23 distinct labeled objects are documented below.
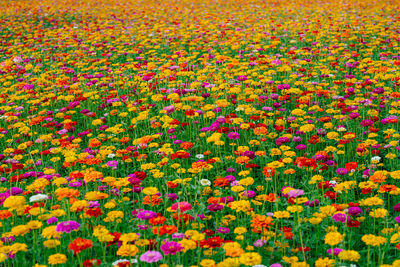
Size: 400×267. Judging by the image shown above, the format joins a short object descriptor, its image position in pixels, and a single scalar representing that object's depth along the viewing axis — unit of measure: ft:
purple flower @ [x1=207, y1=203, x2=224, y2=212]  9.65
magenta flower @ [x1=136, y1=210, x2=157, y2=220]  9.14
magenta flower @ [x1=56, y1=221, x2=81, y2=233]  8.30
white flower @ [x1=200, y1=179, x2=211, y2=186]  11.23
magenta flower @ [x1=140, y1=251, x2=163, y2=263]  7.41
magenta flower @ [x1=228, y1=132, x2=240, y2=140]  13.94
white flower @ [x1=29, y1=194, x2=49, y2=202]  9.34
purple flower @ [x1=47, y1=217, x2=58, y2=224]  9.10
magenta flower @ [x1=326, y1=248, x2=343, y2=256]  8.34
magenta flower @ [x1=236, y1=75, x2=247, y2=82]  19.38
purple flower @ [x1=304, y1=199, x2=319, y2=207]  10.50
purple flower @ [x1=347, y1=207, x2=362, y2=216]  9.57
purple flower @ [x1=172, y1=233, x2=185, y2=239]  8.52
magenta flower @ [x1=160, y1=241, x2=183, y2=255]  7.64
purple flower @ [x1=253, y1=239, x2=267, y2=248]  8.74
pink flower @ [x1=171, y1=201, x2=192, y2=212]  9.09
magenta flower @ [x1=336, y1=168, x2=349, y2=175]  11.74
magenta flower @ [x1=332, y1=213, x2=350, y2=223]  9.03
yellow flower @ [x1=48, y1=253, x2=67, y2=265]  7.73
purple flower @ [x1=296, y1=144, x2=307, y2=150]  13.23
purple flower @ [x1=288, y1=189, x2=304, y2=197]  9.57
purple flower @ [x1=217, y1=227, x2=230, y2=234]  9.07
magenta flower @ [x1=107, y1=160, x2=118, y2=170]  12.82
